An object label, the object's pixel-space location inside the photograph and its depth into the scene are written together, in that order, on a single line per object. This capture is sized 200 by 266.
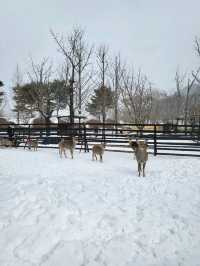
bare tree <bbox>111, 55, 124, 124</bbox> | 30.88
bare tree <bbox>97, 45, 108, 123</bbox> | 31.00
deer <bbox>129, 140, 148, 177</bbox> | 9.27
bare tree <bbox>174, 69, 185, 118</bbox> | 37.14
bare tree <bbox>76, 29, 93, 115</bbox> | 26.92
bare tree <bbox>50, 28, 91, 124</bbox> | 26.52
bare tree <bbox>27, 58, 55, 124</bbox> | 29.42
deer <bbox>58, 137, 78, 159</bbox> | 13.08
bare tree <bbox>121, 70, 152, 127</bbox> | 26.80
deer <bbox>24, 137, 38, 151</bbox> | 16.53
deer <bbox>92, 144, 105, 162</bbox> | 12.02
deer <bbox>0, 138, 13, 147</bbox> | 17.97
